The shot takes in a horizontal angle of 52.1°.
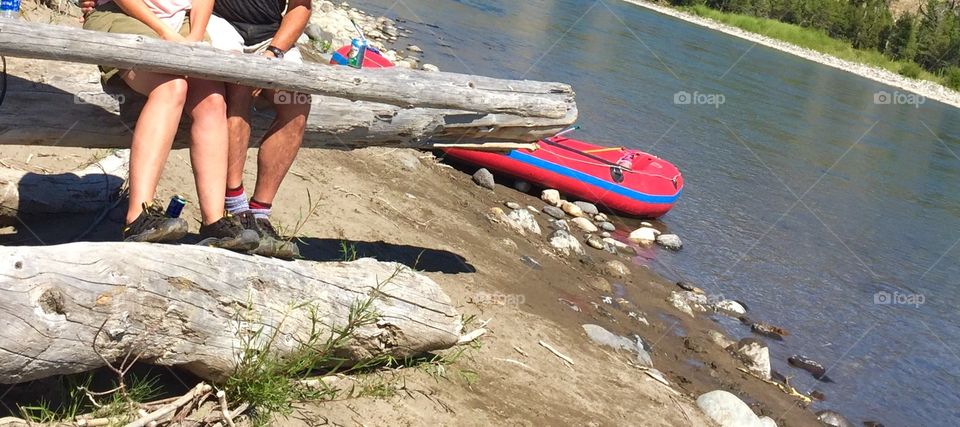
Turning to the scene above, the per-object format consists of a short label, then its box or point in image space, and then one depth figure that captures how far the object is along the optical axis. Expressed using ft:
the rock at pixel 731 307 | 31.37
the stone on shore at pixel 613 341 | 21.95
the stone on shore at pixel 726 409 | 20.75
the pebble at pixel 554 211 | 35.58
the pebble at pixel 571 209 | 36.48
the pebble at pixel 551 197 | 37.06
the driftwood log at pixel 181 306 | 10.80
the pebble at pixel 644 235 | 36.50
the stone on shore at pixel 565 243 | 30.37
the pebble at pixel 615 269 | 30.58
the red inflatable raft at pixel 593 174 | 36.91
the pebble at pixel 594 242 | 33.14
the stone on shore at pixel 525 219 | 31.07
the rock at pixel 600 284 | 28.37
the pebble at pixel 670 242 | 36.70
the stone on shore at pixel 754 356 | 26.99
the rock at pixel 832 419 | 25.63
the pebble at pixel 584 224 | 35.29
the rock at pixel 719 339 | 28.04
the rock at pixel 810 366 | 28.78
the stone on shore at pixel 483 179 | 34.96
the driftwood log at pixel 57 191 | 16.29
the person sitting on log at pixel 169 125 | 13.56
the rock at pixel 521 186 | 37.47
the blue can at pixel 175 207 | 14.19
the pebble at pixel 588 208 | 37.65
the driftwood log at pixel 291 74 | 12.24
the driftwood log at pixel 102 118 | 14.75
